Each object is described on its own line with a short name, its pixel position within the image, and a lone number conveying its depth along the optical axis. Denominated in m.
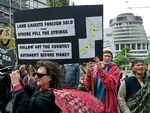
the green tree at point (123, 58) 89.00
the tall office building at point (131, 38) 133.25
